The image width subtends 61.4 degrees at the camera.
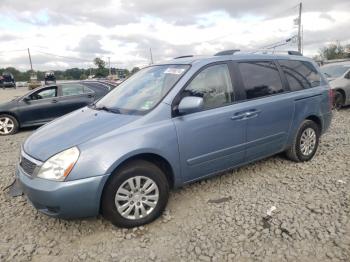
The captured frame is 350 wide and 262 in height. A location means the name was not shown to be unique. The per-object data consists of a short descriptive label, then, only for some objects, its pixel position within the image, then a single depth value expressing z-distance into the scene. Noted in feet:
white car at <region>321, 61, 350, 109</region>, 30.04
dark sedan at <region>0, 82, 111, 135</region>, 26.17
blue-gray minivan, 8.79
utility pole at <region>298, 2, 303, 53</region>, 103.55
